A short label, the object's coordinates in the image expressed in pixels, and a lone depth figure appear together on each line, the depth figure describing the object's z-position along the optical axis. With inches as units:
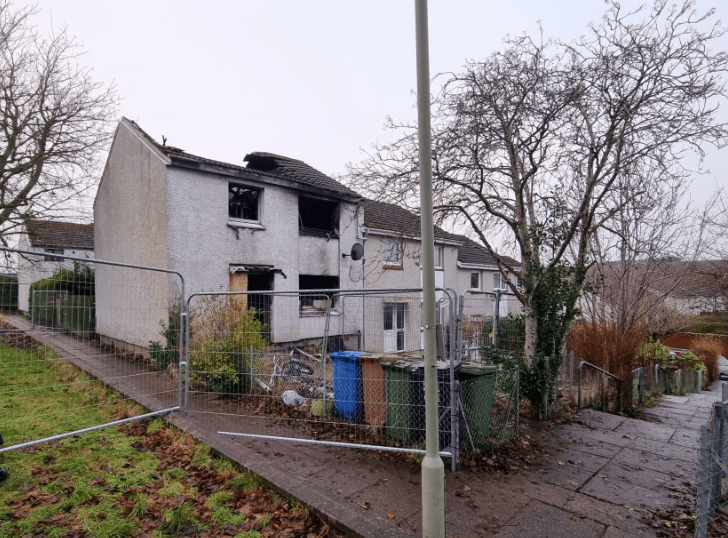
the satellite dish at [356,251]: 613.9
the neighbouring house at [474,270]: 910.4
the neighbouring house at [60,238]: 592.1
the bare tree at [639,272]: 445.1
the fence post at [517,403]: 221.1
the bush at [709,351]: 730.2
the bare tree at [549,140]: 237.1
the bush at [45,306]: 210.0
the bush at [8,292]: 182.4
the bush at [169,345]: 297.6
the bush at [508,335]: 265.0
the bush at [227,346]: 254.2
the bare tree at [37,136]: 534.6
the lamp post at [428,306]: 118.1
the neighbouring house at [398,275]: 323.9
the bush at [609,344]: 348.2
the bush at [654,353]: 522.6
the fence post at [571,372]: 313.1
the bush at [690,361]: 631.8
